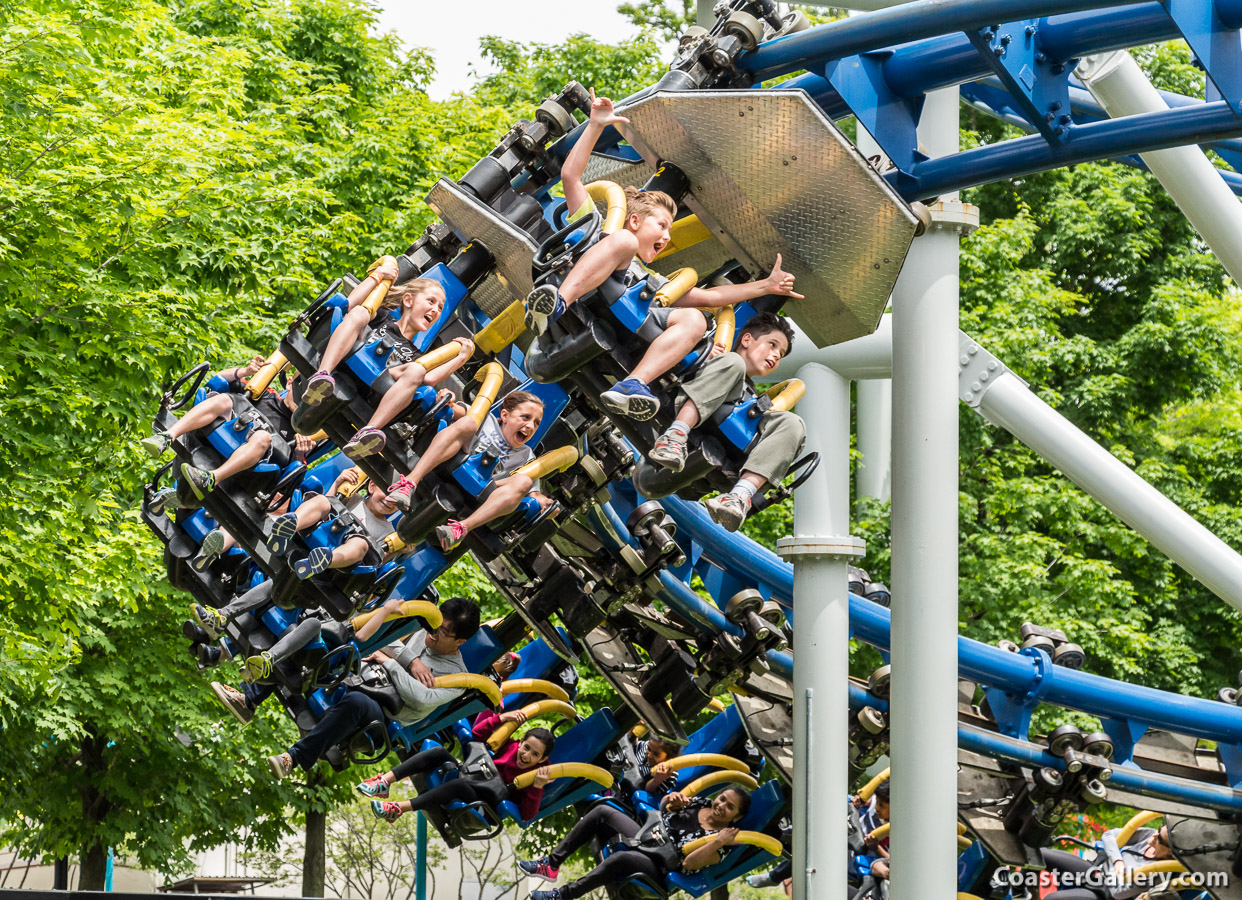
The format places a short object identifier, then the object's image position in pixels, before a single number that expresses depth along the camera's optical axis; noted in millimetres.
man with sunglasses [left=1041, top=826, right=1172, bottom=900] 9953
